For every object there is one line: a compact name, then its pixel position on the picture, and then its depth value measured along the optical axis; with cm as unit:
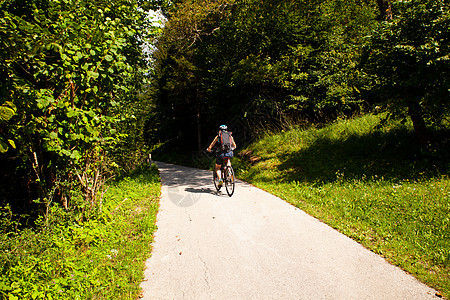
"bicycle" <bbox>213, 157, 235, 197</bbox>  782
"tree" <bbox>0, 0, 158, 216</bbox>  319
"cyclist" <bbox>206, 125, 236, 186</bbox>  803
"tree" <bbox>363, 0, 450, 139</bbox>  634
